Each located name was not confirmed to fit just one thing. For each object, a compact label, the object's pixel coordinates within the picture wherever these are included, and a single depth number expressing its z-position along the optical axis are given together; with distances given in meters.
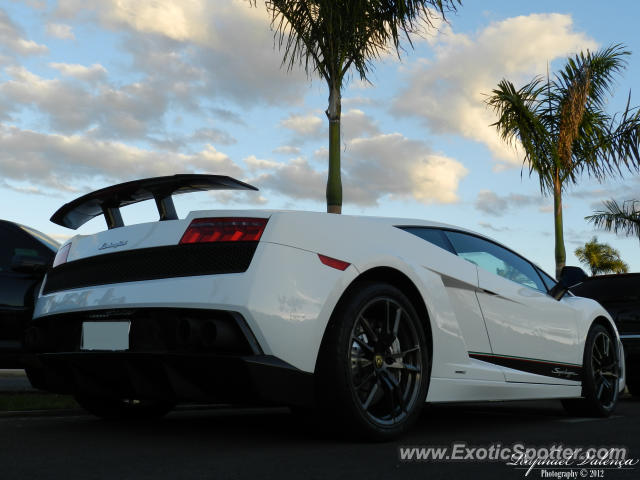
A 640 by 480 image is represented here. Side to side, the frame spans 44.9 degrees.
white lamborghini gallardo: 3.60
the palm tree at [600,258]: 39.84
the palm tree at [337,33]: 9.34
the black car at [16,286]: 5.90
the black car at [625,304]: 8.37
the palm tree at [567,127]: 14.05
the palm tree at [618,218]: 19.34
